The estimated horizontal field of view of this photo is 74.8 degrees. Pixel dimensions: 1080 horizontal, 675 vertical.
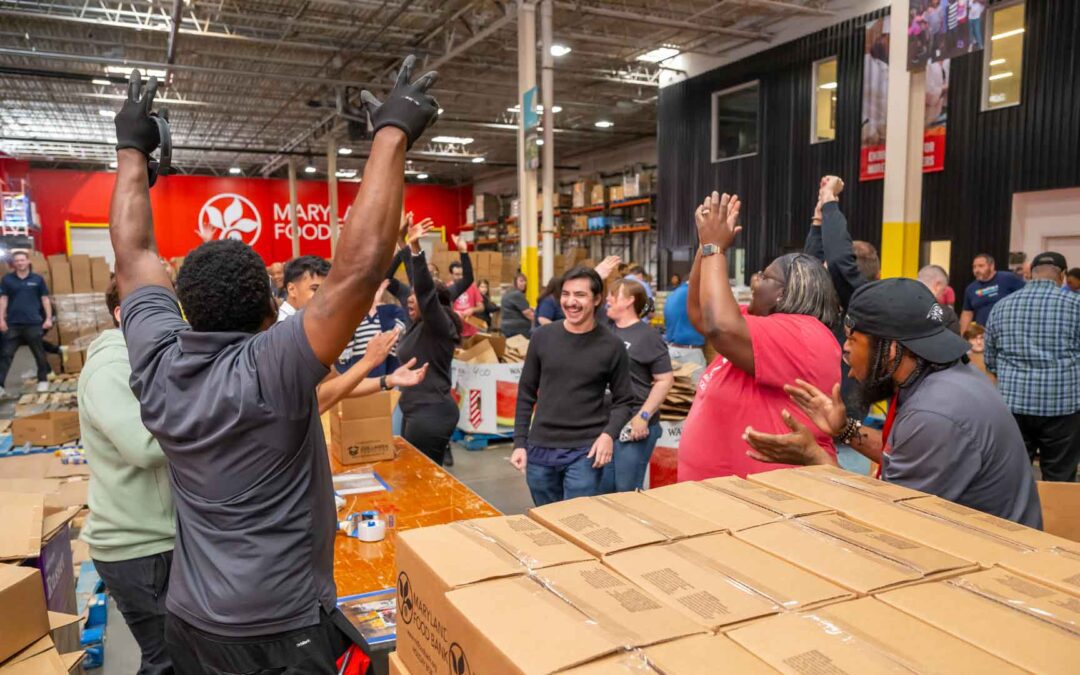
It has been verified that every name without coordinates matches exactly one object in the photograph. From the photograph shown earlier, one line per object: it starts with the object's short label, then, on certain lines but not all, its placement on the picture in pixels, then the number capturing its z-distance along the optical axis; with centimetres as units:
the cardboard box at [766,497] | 140
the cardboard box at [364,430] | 393
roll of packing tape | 286
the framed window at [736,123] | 1397
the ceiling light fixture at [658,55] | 1440
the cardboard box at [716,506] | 135
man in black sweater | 342
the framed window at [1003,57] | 966
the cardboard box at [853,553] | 111
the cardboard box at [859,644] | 88
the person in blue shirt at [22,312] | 952
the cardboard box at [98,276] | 1297
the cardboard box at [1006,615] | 90
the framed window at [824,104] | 1218
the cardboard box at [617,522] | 125
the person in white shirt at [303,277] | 368
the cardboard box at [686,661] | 87
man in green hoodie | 212
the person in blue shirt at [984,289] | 746
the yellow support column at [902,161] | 629
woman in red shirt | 220
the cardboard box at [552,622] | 91
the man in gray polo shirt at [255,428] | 133
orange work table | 256
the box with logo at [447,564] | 111
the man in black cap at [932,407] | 156
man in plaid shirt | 447
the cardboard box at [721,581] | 102
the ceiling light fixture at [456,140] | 2228
